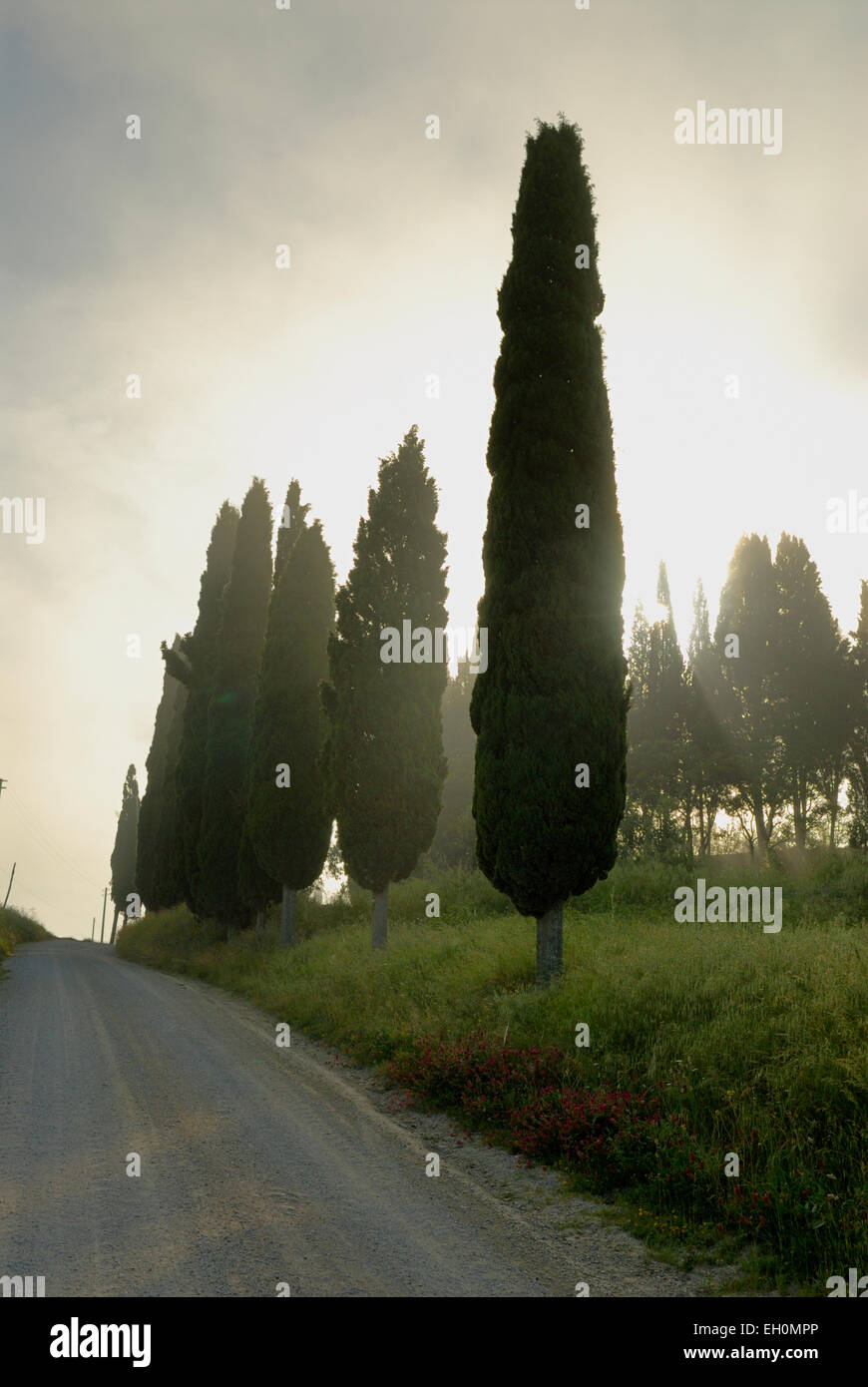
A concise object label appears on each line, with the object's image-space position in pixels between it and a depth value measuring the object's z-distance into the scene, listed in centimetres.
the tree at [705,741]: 3894
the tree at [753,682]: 4003
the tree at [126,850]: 6893
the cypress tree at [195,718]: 3244
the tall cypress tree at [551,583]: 1215
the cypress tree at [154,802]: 4441
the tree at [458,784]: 3822
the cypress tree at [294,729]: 2377
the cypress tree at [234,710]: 2867
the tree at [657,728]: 3822
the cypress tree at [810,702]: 4103
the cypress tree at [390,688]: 1952
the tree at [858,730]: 4194
